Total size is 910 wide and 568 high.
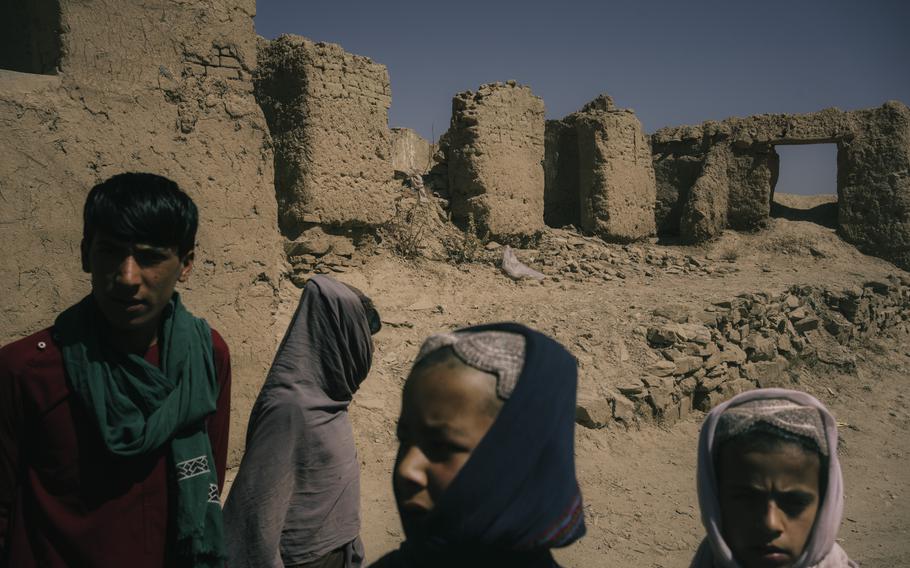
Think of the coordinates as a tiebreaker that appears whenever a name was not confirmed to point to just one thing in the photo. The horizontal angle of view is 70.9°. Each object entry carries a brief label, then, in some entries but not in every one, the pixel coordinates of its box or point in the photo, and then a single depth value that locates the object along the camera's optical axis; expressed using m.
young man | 1.59
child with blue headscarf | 1.04
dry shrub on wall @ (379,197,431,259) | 8.58
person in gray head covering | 2.06
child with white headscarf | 1.50
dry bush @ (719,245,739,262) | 11.84
